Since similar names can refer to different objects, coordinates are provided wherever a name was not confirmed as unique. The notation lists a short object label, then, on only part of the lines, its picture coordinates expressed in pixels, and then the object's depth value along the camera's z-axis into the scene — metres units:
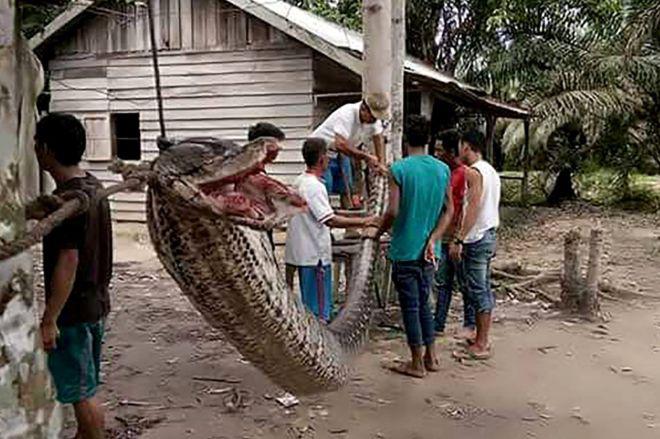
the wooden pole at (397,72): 6.77
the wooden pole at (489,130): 15.58
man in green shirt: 5.17
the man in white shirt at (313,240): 4.92
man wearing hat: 6.06
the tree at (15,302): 1.47
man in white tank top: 5.80
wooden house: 12.02
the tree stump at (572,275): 7.27
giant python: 2.10
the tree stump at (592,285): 7.19
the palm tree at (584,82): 15.81
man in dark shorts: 2.93
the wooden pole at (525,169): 16.67
